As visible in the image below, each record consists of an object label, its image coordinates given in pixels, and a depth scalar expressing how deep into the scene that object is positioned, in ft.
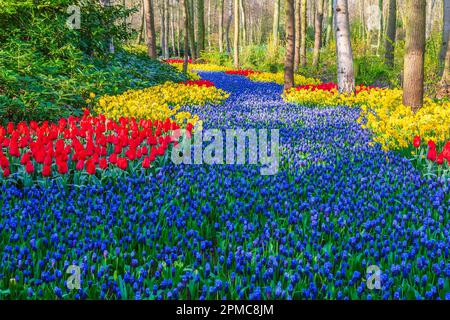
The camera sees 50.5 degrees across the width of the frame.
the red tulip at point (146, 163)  16.21
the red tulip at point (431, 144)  16.57
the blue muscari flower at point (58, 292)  8.38
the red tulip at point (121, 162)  15.67
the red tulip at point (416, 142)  18.11
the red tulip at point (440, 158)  16.20
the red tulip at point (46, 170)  14.76
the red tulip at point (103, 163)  15.37
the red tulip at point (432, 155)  16.24
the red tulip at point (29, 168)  14.76
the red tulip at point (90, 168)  14.75
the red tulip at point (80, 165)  15.30
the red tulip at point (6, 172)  14.88
